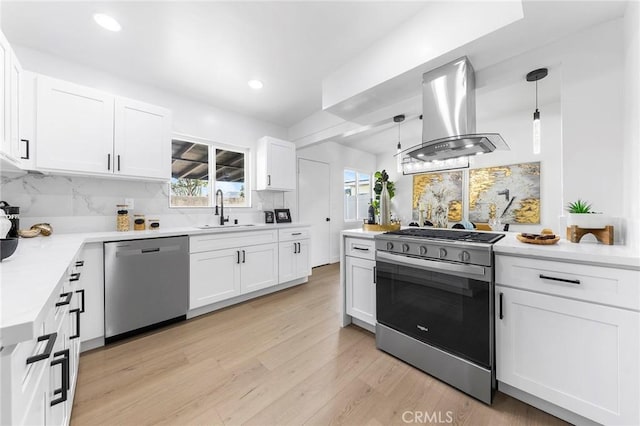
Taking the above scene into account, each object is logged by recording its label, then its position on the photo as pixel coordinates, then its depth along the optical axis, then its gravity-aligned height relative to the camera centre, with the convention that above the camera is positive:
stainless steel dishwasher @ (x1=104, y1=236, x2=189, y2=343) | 2.04 -0.66
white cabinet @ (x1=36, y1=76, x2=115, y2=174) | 1.96 +0.76
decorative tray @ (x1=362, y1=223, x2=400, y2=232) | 2.29 -0.13
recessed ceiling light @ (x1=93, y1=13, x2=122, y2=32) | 1.80 +1.50
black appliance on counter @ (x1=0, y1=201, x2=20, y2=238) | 1.75 -0.02
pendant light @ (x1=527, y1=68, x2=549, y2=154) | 1.81 +0.77
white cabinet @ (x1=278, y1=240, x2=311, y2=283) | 3.39 -0.70
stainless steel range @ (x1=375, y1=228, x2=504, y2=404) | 1.43 -0.62
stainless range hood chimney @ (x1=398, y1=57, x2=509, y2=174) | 1.77 +0.78
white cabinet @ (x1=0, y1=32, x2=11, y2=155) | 1.45 +0.76
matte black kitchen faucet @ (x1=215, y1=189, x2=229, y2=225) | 3.26 +0.07
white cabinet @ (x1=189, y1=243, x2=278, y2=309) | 2.55 -0.71
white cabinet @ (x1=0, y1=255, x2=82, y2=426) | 0.51 -0.47
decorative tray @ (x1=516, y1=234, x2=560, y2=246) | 1.44 -0.16
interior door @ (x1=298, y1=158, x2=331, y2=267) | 4.58 +0.20
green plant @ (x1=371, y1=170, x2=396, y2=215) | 2.38 +0.31
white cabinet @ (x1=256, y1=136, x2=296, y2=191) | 3.61 +0.77
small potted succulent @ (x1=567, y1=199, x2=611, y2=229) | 1.45 -0.03
